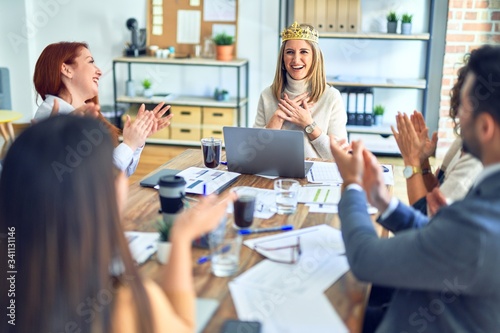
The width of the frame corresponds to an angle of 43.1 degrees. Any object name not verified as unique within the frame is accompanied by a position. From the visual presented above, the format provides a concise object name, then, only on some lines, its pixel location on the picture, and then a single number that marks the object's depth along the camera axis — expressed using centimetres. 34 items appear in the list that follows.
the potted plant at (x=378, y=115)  513
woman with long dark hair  105
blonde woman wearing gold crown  301
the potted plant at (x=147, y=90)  546
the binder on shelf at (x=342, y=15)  492
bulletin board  542
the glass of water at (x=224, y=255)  150
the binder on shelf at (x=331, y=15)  493
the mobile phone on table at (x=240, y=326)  123
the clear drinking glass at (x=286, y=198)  195
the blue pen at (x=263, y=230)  177
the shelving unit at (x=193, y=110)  528
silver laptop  228
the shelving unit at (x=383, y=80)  489
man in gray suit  121
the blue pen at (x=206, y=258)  151
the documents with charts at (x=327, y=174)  232
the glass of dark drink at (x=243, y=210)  177
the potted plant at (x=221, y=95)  538
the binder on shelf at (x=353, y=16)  491
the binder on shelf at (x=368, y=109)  495
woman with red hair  250
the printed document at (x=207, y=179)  217
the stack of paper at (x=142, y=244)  158
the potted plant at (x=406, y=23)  487
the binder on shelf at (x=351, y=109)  496
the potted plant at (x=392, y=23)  491
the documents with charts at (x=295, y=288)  128
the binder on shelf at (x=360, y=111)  499
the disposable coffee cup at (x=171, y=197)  174
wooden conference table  132
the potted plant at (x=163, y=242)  155
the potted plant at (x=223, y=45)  522
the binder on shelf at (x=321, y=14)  493
